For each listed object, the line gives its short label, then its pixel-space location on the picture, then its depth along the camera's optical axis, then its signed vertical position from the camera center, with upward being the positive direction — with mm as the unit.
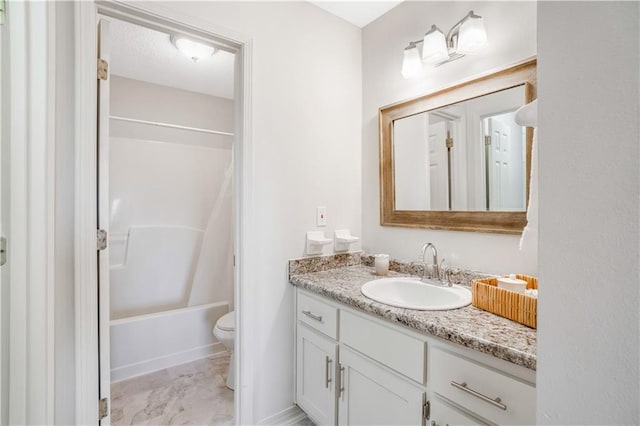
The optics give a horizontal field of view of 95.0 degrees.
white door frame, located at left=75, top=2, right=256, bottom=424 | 1143 +118
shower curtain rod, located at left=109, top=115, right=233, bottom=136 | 2433 +767
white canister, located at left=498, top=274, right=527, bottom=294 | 1053 -259
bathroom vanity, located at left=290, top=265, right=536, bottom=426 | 830 -531
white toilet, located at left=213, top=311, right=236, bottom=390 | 1996 -863
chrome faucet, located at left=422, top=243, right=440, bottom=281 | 1475 -257
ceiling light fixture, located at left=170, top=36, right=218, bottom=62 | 2029 +1164
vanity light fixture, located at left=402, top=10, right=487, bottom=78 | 1338 +831
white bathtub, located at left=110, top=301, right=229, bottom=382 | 2113 -1003
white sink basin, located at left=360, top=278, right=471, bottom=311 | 1289 -381
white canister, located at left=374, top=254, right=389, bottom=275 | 1660 -299
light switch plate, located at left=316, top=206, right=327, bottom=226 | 1781 -26
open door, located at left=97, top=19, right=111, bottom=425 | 1212 -16
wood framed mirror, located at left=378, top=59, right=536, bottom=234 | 1283 +290
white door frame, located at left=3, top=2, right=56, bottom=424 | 852 +7
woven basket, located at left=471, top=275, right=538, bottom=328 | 935 -306
